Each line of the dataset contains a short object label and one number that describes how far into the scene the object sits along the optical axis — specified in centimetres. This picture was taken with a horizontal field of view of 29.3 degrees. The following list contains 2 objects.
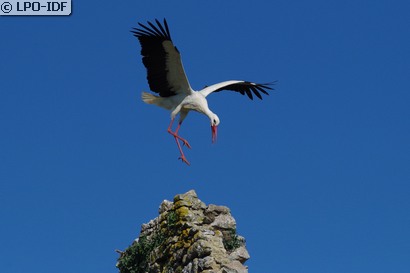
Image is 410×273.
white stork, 2117
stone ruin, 1675
